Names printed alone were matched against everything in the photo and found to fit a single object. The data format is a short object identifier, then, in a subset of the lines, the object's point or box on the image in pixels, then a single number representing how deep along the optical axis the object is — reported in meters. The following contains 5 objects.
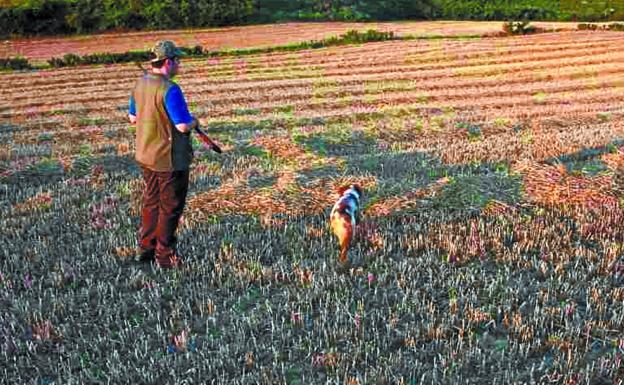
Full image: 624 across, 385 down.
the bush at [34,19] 40.84
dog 5.94
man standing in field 5.59
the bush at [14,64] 28.97
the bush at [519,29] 33.72
